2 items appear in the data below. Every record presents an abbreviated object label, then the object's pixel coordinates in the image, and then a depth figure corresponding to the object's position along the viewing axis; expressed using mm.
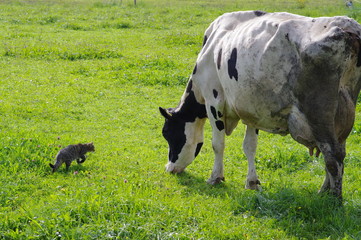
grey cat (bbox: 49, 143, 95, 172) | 16594
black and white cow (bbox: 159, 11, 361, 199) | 12695
